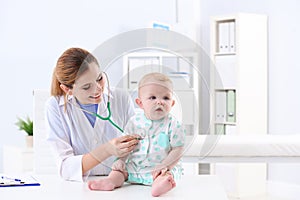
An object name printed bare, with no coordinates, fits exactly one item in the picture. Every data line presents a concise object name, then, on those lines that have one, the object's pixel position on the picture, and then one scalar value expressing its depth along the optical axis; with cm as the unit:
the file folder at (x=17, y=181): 145
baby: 126
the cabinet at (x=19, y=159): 354
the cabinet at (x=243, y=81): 381
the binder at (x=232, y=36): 386
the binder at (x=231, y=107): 384
